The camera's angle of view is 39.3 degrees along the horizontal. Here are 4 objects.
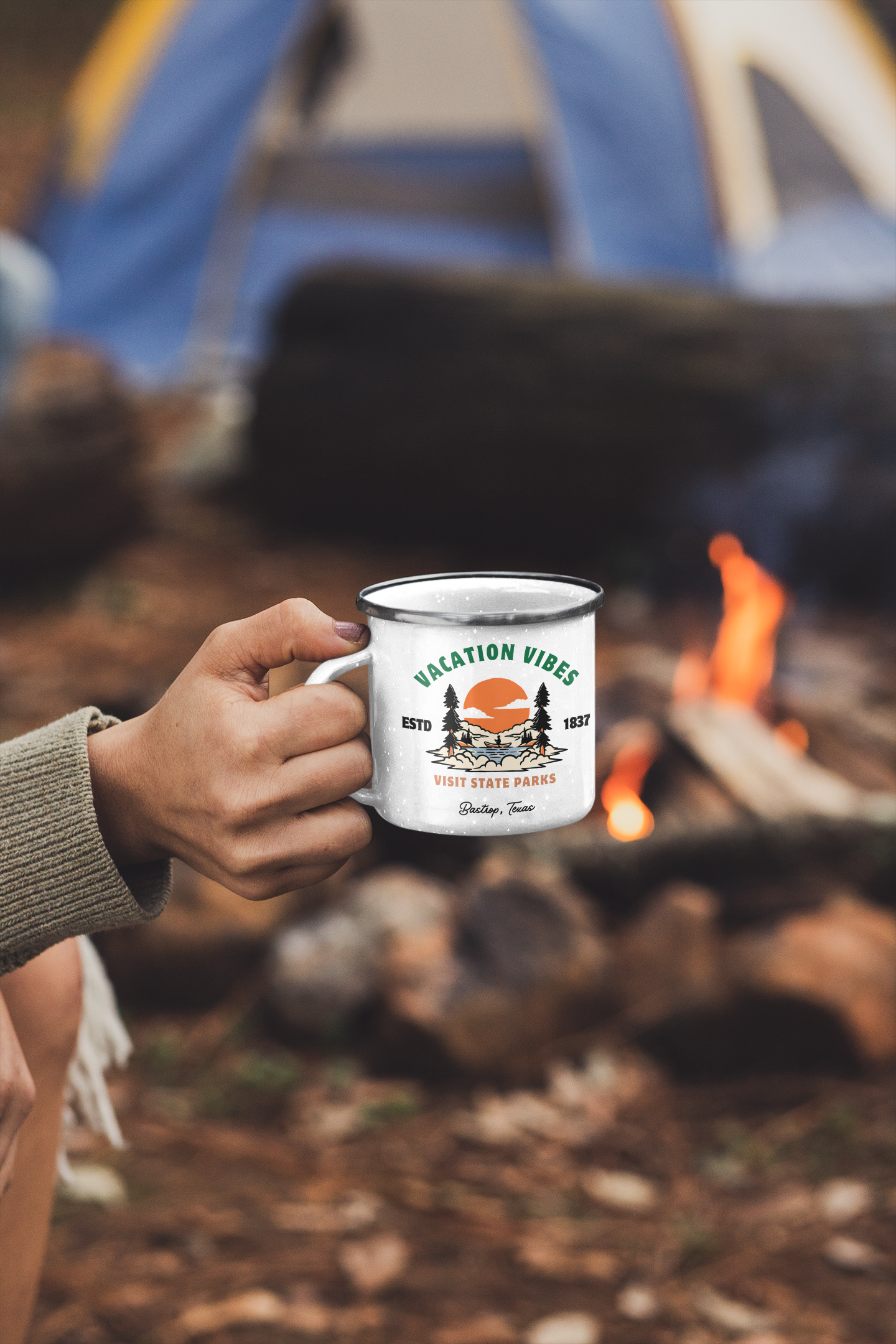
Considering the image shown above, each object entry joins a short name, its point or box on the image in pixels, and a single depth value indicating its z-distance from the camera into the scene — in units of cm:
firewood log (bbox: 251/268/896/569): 421
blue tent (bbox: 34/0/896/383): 532
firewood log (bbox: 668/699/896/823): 253
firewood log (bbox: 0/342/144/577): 416
